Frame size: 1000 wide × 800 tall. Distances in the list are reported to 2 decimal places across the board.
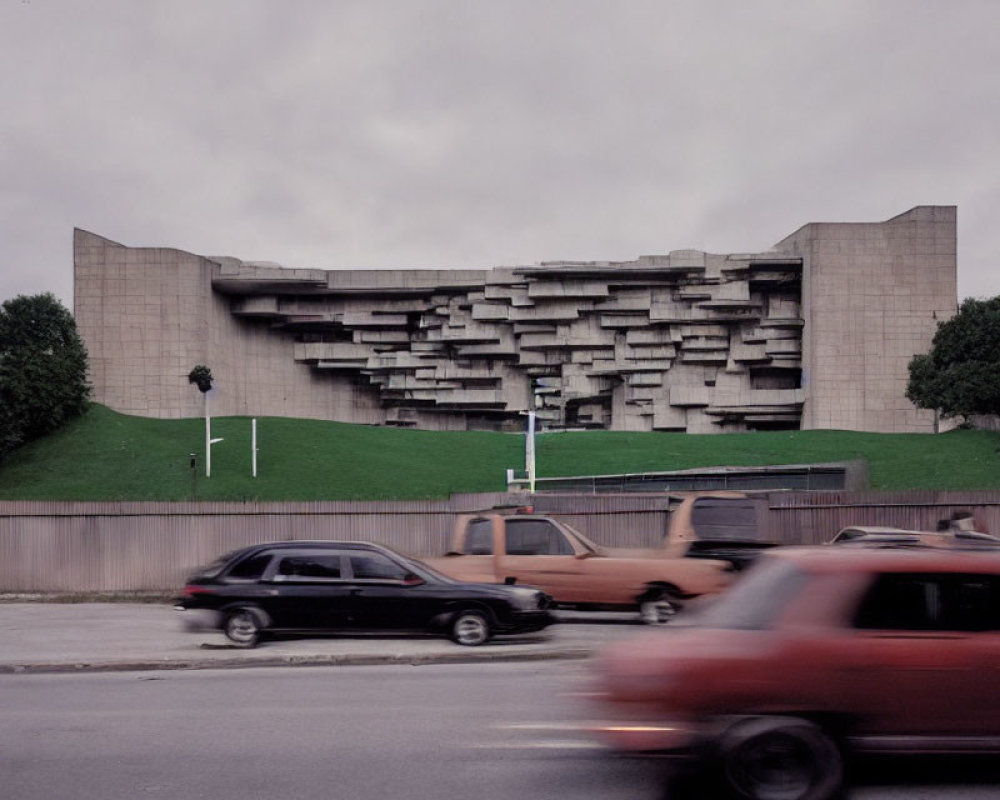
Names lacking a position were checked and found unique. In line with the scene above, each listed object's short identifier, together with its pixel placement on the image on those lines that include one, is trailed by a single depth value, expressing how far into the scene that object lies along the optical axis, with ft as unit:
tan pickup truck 45.52
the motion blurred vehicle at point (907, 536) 49.01
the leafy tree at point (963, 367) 184.96
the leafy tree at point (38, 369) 172.76
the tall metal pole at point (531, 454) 120.06
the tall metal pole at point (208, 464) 151.89
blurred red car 17.26
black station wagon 40.47
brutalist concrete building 220.84
